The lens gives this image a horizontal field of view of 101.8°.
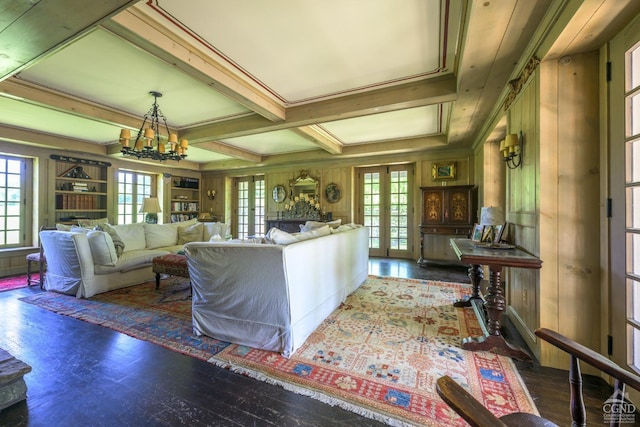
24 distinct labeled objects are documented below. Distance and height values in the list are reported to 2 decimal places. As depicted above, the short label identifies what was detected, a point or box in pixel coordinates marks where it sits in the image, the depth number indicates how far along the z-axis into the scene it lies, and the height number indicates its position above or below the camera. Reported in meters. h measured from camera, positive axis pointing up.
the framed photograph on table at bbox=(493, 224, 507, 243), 2.67 -0.20
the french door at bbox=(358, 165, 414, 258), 6.07 +0.13
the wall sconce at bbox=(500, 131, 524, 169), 2.34 +0.61
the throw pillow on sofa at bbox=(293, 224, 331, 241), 2.58 -0.22
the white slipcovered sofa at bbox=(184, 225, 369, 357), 2.11 -0.68
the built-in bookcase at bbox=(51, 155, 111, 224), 5.30 +0.51
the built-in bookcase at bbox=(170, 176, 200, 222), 7.52 +0.42
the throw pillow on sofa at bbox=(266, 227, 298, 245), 2.27 -0.22
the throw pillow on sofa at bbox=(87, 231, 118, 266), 3.48 -0.47
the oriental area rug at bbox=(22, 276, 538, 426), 1.58 -1.13
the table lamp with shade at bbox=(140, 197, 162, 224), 5.33 +0.13
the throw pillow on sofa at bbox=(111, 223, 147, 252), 4.23 -0.39
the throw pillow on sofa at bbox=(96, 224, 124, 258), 3.82 -0.38
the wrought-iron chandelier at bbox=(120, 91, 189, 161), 3.24 +0.91
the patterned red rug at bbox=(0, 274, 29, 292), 3.86 -1.12
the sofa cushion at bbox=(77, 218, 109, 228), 4.58 -0.20
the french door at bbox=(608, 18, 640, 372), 1.50 +0.11
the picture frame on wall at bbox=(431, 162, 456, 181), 5.37 +0.89
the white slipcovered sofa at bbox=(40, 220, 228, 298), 3.40 -0.66
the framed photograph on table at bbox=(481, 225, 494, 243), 2.72 -0.21
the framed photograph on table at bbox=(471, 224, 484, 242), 2.80 -0.22
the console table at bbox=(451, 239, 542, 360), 1.98 -0.65
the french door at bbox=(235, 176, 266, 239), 7.80 +0.20
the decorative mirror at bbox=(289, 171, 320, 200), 6.78 +0.71
